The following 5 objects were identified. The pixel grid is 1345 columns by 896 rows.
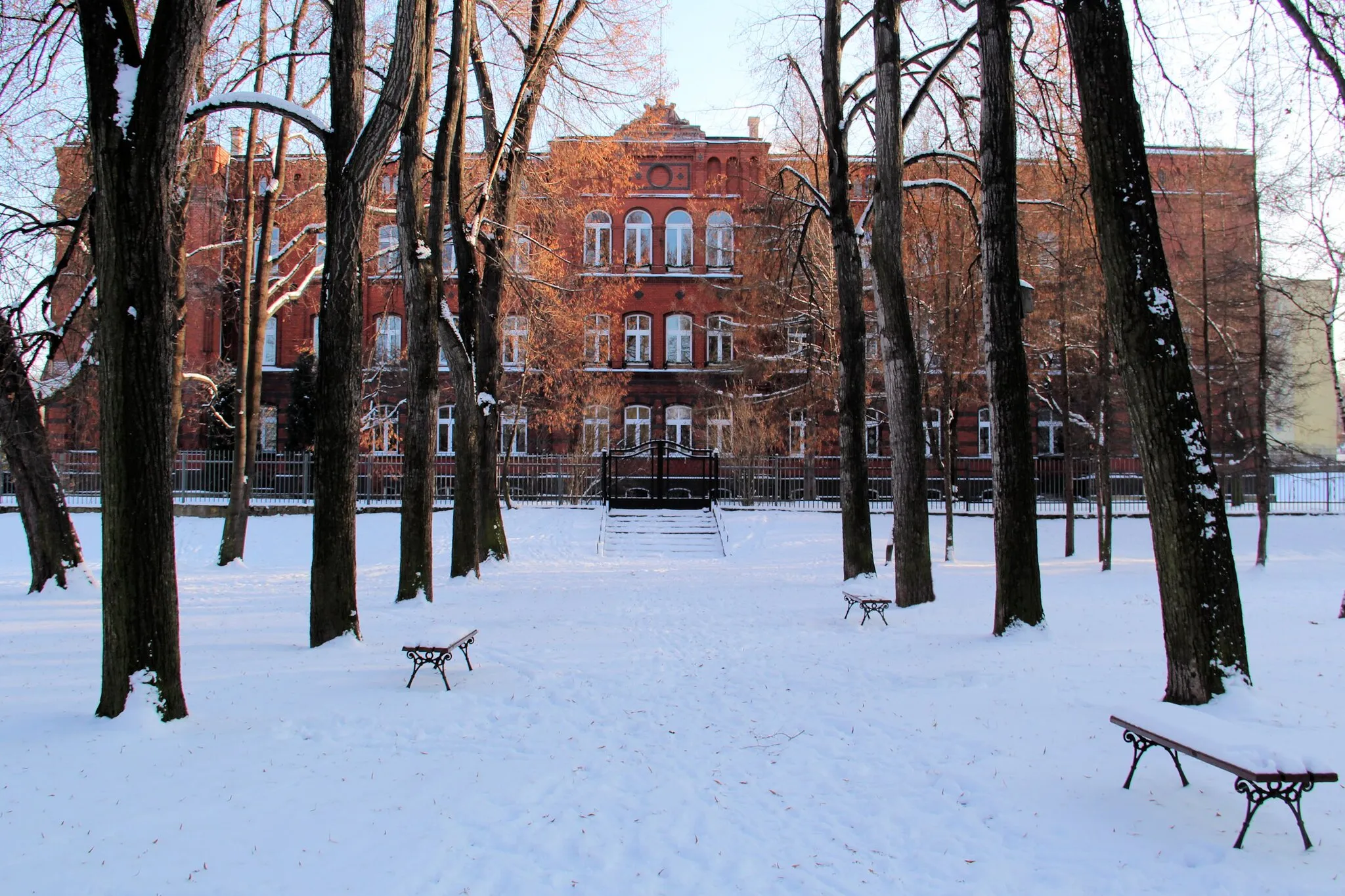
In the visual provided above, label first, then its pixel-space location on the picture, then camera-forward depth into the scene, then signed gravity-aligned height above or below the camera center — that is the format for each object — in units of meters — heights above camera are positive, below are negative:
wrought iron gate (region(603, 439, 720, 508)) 24.95 -0.19
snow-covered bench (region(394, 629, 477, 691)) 7.08 -1.52
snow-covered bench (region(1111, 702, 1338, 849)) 3.72 -1.27
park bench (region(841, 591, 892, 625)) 10.10 -1.53
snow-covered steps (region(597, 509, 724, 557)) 20.59 -1.56
